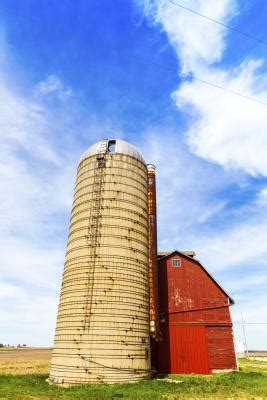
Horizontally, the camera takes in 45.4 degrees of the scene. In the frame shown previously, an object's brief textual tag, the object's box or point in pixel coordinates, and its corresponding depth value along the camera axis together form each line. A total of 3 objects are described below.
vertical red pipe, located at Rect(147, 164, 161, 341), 19.91
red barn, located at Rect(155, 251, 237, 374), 23.45
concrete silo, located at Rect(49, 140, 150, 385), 16.48
